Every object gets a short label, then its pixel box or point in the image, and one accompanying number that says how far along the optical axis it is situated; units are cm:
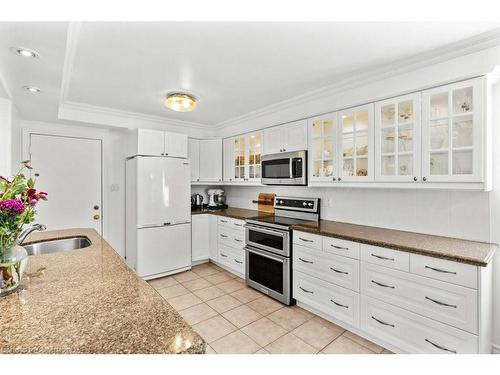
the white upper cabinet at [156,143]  349
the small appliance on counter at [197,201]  449
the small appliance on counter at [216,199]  448
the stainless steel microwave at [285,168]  303
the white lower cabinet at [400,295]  164
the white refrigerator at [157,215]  348
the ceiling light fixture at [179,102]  285
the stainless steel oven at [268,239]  280
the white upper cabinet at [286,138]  307
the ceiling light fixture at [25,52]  163
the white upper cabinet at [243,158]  378
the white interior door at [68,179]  341
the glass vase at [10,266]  115
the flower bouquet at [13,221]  114
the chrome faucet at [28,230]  127
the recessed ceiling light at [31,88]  222
